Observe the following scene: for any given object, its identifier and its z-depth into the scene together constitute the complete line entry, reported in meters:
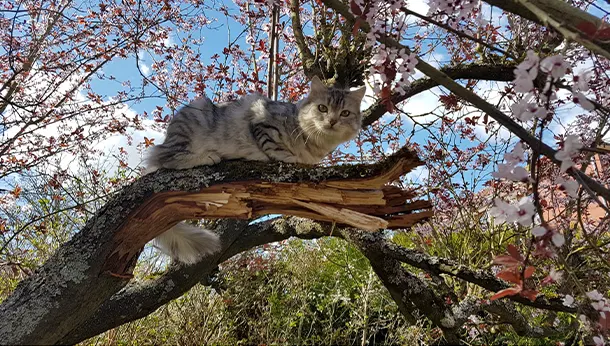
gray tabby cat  0.78
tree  0.34
